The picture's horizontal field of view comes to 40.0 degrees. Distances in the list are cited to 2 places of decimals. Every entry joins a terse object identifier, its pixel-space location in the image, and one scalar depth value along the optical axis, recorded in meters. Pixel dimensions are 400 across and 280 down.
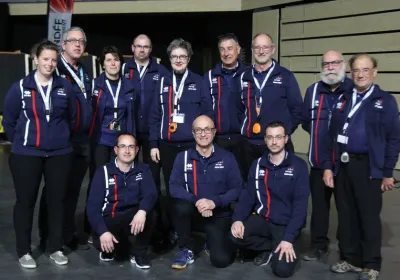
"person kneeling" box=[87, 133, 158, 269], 4.19
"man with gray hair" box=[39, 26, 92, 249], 4.36
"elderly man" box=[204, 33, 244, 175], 4.79
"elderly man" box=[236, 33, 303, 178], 4.52
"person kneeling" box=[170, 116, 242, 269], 4.28
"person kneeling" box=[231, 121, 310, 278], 4.07
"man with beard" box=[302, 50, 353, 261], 4.19
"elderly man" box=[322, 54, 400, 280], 3.77
